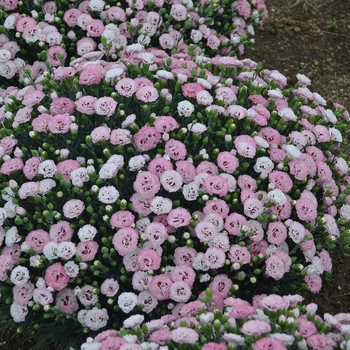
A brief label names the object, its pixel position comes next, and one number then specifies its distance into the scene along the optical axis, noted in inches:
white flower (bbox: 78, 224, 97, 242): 98.3
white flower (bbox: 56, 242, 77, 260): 97.1
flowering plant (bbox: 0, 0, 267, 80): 139.0
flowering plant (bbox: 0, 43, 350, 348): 97.9
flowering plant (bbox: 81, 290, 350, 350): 77.4
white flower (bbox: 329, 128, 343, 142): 118.1
